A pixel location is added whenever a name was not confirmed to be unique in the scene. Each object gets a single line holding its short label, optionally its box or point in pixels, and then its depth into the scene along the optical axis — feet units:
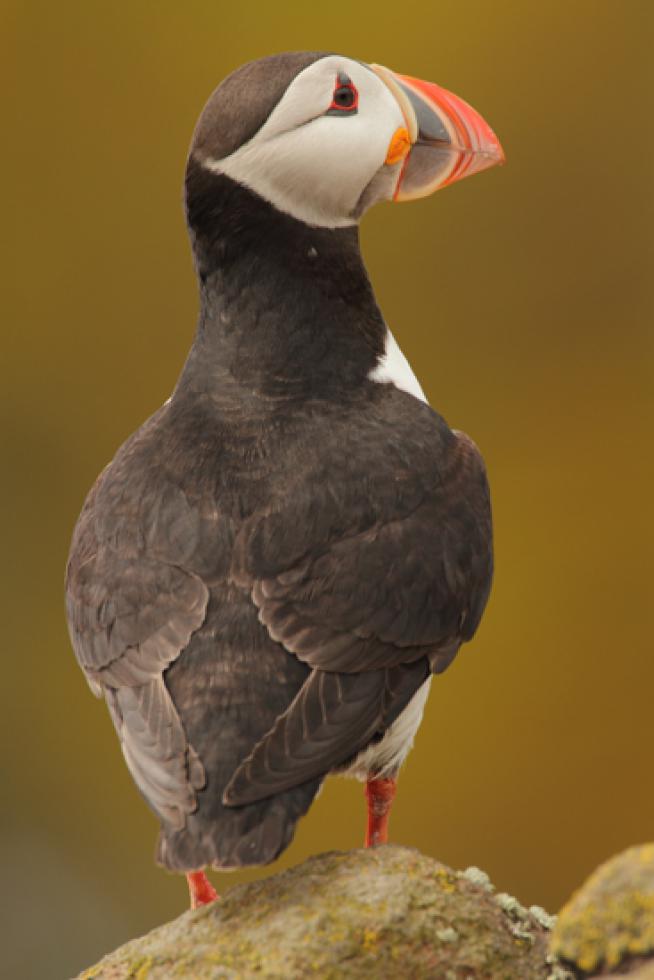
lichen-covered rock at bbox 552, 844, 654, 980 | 14.01
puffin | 16.16
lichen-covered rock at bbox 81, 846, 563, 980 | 15.38
